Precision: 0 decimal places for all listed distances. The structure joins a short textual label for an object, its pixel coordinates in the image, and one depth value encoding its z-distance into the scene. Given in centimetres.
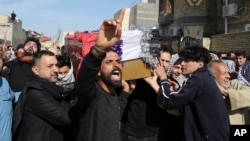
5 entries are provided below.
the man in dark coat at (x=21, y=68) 330
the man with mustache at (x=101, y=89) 148
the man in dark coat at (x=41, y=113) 182
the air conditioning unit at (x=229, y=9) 990
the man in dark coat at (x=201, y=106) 203
